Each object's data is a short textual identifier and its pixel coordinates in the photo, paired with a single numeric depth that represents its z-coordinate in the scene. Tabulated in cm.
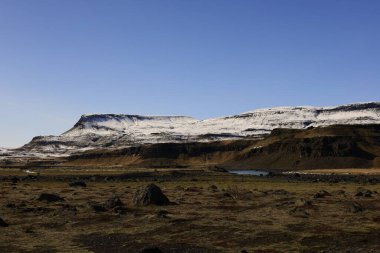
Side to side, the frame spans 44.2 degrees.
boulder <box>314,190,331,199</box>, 6031
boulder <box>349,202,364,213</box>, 4462
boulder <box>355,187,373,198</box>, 6207
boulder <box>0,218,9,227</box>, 3714
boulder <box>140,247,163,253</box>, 2650
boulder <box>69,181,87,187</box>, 8594
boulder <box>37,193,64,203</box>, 5584
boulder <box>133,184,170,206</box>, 5169
